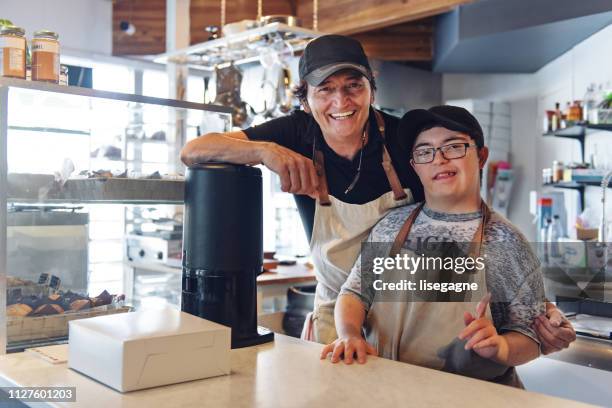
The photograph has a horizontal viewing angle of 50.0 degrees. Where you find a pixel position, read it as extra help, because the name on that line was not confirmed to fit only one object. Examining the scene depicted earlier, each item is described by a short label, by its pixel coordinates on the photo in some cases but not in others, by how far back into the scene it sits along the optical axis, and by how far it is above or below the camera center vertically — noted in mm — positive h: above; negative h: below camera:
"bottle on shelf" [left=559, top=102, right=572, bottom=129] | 4750 +628
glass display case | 1553 +9
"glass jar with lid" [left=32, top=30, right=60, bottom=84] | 1647 +344
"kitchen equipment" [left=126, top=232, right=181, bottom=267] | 2730 -266
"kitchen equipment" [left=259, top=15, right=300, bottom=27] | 3779 +1028
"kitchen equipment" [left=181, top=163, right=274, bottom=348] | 1552 -114
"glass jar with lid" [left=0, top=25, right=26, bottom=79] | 1604 +336
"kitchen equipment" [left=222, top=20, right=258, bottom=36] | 3946 +1030
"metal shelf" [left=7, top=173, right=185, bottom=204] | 1588 +14
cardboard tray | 1526 -315
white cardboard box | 1201 -294
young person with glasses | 1649 -203
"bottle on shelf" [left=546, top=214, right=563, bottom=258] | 4981 -227
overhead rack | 3691 +935
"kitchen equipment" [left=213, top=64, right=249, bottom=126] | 4285 +698
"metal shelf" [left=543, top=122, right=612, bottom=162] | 4398 +530
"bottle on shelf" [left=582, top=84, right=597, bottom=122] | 4297 +658
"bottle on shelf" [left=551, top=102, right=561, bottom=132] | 5065 +632
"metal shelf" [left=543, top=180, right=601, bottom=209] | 4873 +125
